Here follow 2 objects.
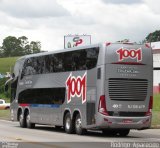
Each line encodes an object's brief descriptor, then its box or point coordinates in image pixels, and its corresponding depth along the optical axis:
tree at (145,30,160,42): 169.44
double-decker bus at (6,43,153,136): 25.44
